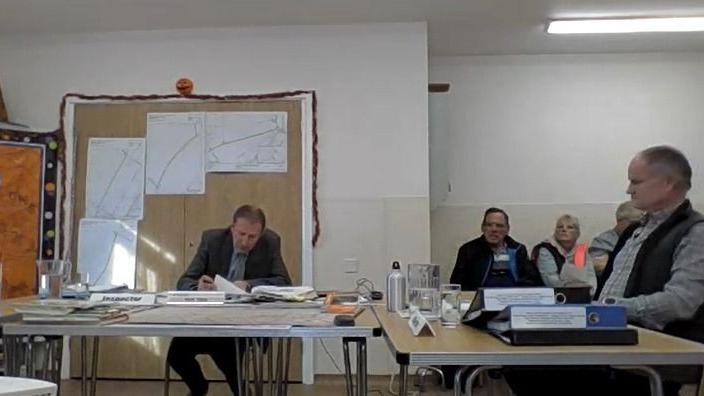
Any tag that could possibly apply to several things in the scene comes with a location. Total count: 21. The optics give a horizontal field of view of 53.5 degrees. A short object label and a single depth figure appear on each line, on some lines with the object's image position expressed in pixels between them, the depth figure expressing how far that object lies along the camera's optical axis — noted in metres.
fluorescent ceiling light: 4.65
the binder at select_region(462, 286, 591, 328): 1.95
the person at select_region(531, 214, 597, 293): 4.82
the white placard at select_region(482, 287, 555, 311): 1.95
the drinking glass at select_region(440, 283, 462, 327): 2.18
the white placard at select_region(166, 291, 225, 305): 2.83
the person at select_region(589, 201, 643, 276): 4.79
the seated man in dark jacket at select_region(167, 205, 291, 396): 3.61
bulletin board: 4.78
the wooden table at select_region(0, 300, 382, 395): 2.10
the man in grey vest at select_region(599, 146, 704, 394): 2.11
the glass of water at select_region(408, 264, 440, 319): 2.41
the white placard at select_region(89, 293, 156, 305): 2.81
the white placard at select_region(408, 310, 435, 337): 1.94
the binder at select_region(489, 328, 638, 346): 1.74
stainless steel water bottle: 2.56
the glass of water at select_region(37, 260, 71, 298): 2.90
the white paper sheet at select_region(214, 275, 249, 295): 3.02
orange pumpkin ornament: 4.86
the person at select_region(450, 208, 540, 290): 4.75
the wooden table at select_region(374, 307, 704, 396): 1.64
